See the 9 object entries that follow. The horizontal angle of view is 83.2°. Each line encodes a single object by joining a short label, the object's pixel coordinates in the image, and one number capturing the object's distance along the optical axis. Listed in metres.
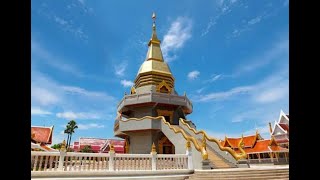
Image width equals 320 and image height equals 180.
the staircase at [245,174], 8.77
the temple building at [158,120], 12.65
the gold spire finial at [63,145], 7.76
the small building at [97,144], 29.73
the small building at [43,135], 20.88
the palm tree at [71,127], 42.52
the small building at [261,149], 18.90
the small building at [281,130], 22.57
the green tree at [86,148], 28.11
